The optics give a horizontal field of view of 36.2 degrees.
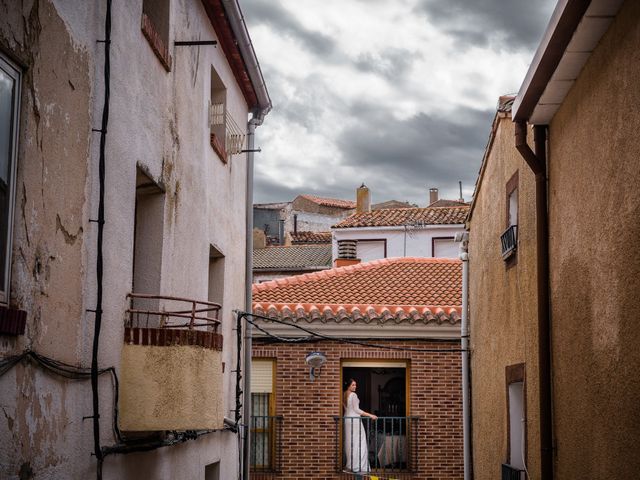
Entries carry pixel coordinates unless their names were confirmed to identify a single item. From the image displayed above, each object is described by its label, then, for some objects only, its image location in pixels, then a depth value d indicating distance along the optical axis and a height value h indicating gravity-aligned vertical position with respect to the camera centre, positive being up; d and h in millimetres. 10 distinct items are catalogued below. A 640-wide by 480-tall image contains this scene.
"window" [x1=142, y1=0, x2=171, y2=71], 9781 +3851
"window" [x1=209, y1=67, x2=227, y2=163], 12555 +3614
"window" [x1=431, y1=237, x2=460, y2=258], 41750 +6328
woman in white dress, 18844 -783
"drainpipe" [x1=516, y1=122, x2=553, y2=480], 9453 +1108
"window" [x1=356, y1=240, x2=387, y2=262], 42219 +6261
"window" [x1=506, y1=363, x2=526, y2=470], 11531 -253
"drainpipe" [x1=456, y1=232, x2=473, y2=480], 15930 +682
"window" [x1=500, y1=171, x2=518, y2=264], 11438 +2107
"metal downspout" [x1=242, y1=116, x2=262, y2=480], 15305 +1659
